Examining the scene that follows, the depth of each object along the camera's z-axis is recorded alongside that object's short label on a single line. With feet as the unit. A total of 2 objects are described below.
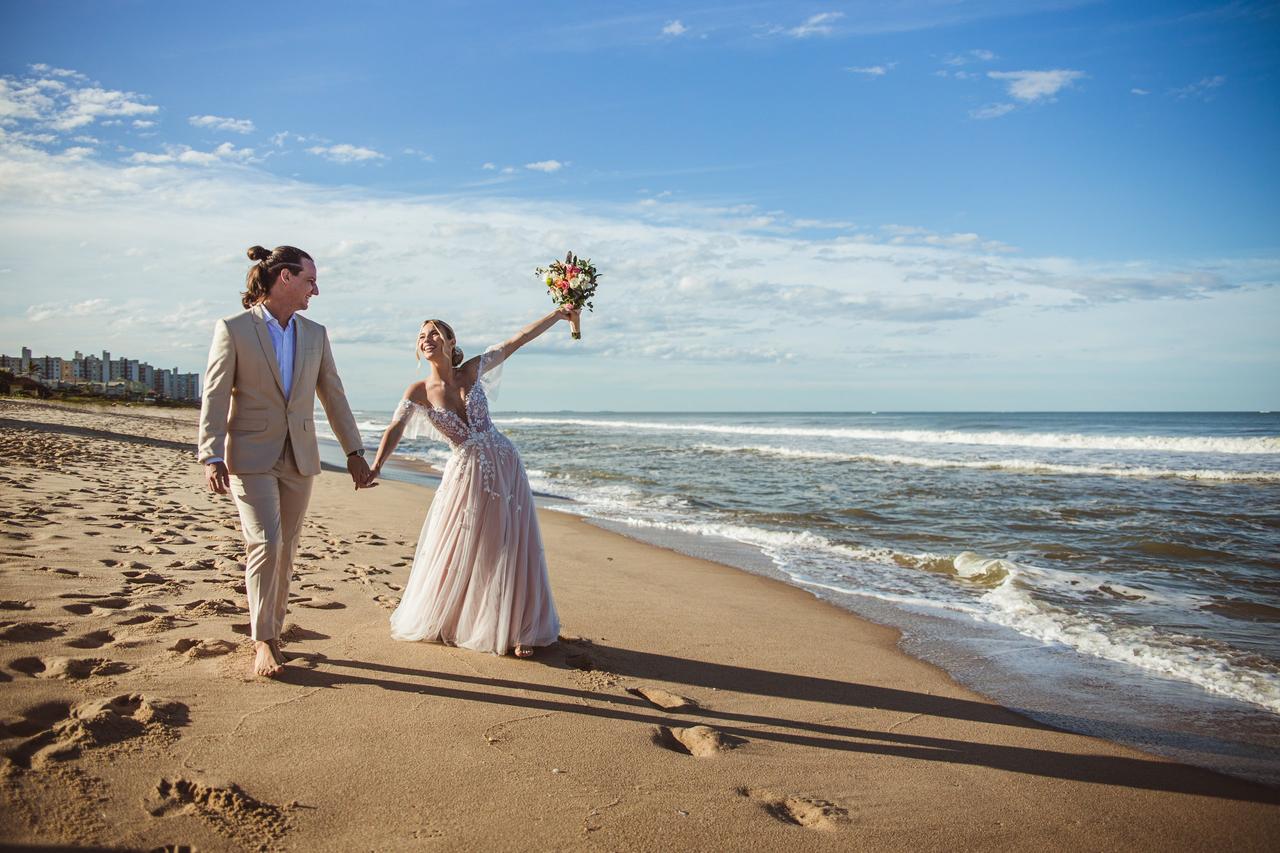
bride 15.53
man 12.78
